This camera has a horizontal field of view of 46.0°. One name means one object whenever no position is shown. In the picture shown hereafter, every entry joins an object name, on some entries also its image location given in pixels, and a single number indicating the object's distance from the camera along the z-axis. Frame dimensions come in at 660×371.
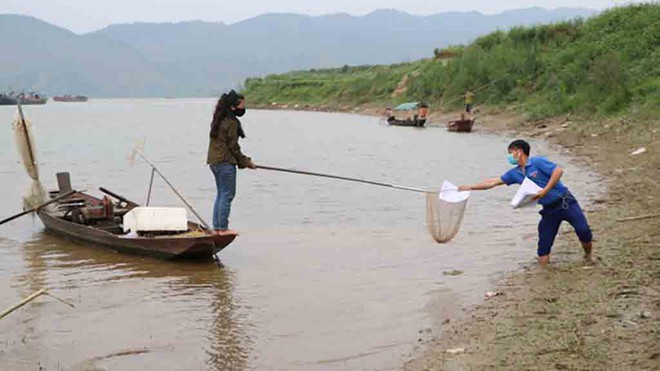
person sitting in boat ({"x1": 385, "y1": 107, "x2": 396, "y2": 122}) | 39.28
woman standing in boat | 9.30
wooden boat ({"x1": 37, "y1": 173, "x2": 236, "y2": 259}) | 9.47
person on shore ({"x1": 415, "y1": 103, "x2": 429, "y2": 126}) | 36.84
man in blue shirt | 7.71
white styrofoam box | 10.02
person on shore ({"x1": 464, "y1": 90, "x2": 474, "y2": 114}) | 35.75
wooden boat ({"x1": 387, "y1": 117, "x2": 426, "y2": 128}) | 36.88
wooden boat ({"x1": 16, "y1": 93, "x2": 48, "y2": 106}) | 93.25
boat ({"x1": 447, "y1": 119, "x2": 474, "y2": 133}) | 31.25
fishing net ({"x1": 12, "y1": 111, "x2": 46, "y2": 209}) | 12.63
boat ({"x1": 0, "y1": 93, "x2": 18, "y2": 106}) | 86.69
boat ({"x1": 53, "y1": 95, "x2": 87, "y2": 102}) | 117.39
